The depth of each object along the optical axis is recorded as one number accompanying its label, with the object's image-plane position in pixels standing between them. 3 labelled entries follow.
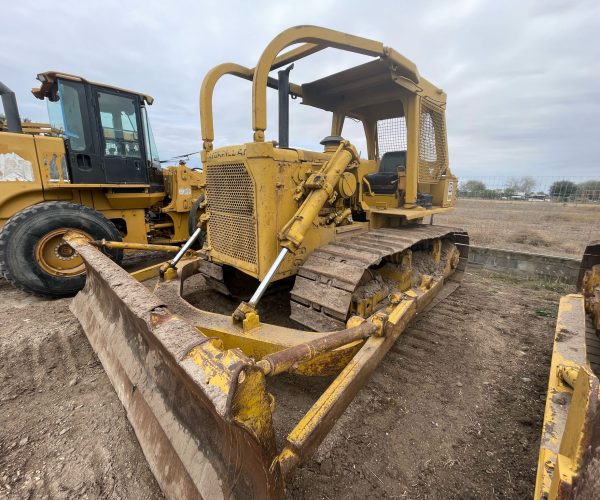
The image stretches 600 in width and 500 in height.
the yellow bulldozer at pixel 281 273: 1.40
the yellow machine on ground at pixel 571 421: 0.93
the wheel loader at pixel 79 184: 4.12
